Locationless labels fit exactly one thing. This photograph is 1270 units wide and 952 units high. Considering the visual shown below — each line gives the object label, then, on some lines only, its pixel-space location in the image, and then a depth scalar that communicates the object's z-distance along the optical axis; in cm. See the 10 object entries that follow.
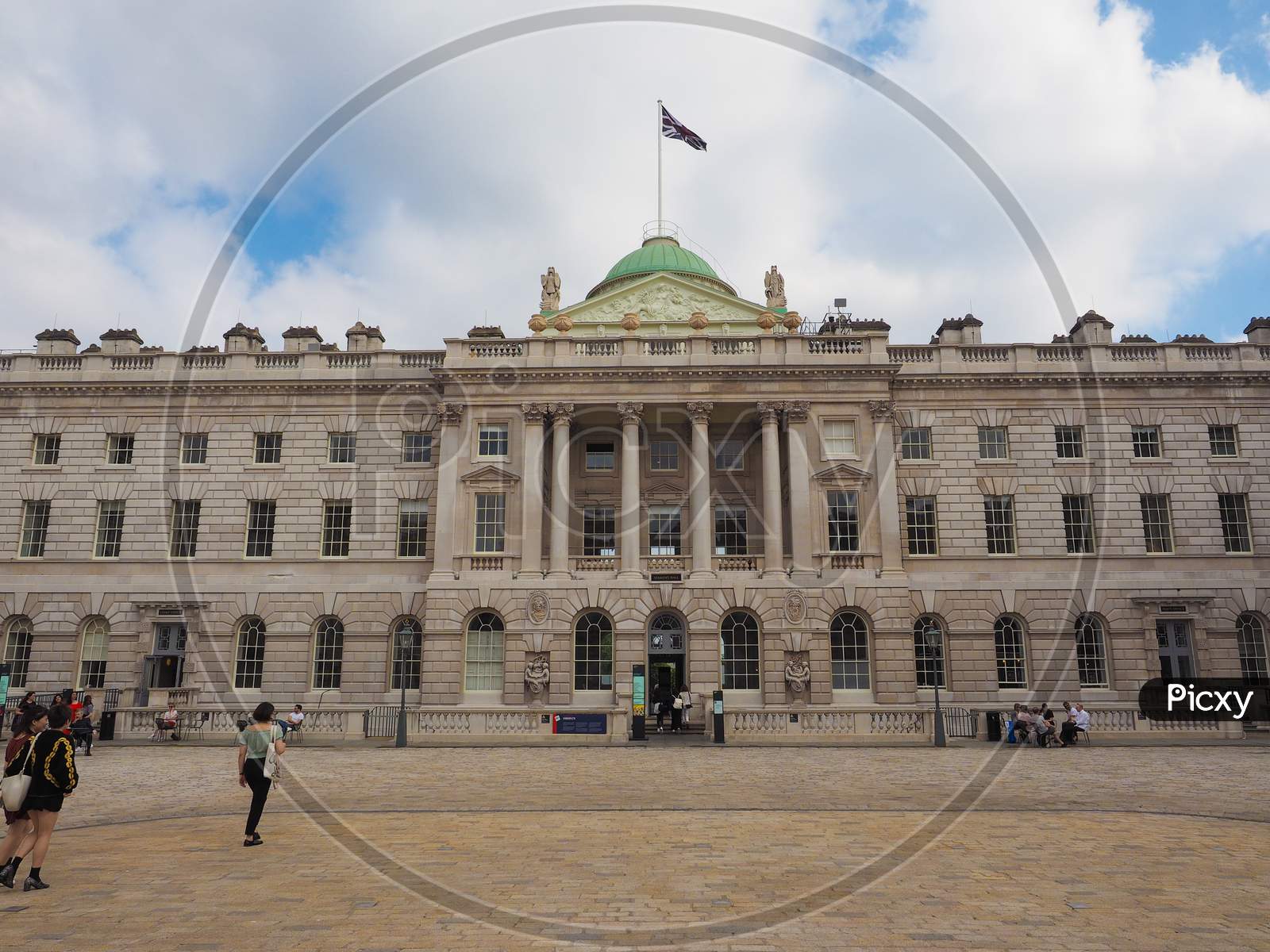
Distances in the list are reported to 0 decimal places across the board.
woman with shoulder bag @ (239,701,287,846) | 1202
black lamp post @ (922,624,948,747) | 2805
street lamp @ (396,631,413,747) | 2817
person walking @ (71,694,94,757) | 2409
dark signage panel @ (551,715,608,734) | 2961
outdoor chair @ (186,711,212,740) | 3003
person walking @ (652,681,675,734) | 3253
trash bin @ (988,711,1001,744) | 2892
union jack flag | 4100
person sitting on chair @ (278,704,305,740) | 2855
